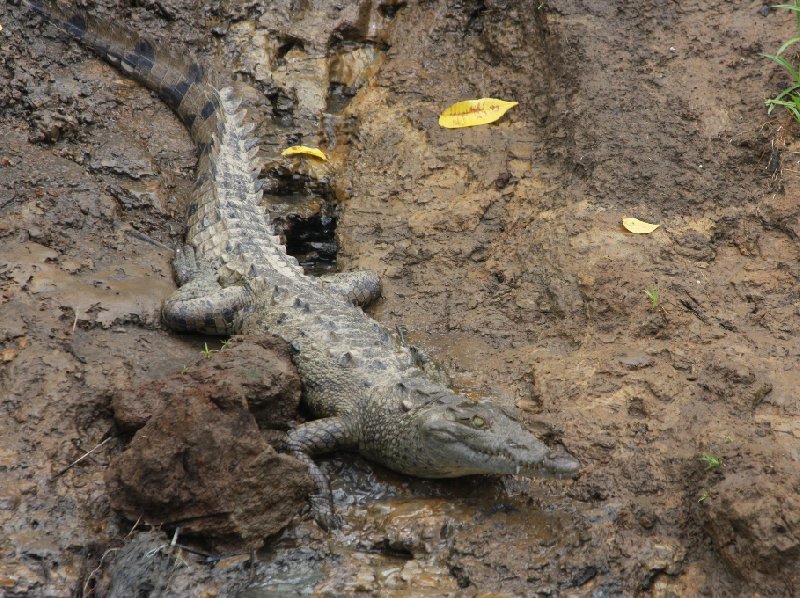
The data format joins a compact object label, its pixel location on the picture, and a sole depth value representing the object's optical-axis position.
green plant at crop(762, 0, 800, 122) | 11.10
